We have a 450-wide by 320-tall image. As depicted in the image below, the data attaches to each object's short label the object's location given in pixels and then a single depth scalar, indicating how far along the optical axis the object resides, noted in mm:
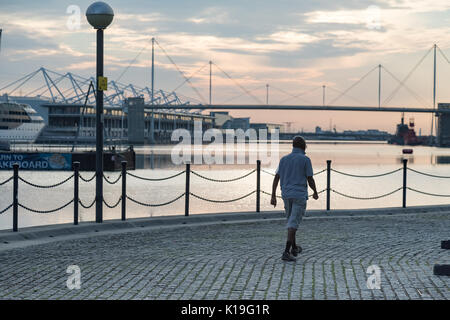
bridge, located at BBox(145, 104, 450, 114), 124706
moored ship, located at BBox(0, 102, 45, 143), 134250
